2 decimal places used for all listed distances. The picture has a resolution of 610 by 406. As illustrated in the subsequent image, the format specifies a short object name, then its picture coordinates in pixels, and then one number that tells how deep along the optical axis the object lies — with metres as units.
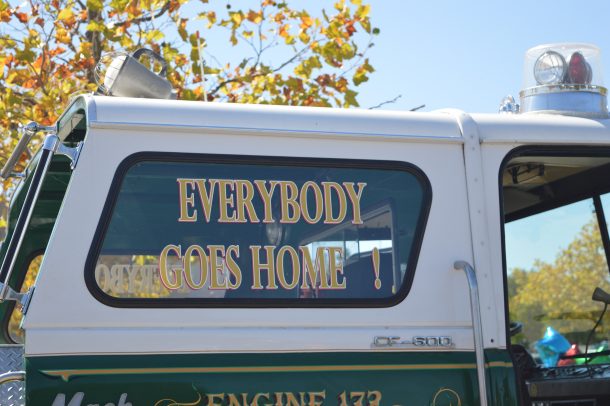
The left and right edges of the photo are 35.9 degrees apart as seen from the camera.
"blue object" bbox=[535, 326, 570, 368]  6.30
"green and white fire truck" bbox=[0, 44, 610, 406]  3.27
